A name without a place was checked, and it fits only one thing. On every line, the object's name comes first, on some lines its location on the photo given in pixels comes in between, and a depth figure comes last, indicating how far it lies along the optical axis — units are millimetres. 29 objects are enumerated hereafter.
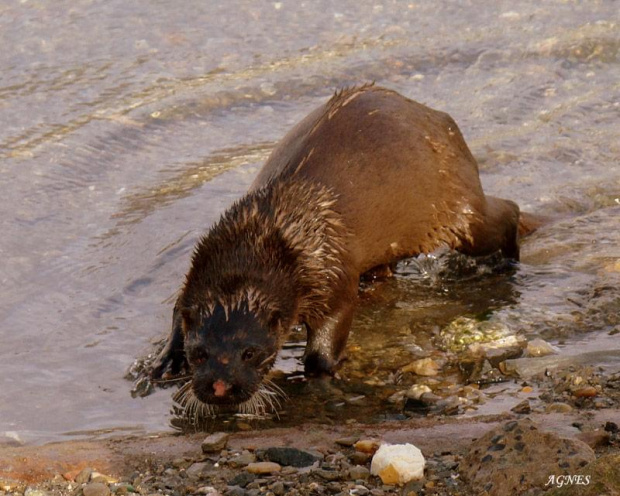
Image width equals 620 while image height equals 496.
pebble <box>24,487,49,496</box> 7199
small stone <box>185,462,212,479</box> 7523
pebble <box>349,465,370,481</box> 7238
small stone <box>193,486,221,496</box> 7105
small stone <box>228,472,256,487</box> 7270
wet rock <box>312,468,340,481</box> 7242
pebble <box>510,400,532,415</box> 8523
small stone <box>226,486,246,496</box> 7077
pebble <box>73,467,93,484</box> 7426
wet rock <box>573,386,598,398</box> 8742
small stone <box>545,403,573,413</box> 8383
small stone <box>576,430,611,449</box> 7164
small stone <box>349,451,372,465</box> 7512
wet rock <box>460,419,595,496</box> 6328
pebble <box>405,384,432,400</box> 9256
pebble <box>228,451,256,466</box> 7629
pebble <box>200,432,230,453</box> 7941
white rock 7023
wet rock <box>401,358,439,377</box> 9859
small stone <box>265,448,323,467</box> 7535
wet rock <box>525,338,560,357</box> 9922
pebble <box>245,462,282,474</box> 7426
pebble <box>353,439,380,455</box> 7605
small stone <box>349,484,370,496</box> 6965
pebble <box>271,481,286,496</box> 7039
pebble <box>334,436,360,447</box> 7816
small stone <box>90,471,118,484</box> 7416
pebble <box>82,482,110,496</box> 7109
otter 8852
